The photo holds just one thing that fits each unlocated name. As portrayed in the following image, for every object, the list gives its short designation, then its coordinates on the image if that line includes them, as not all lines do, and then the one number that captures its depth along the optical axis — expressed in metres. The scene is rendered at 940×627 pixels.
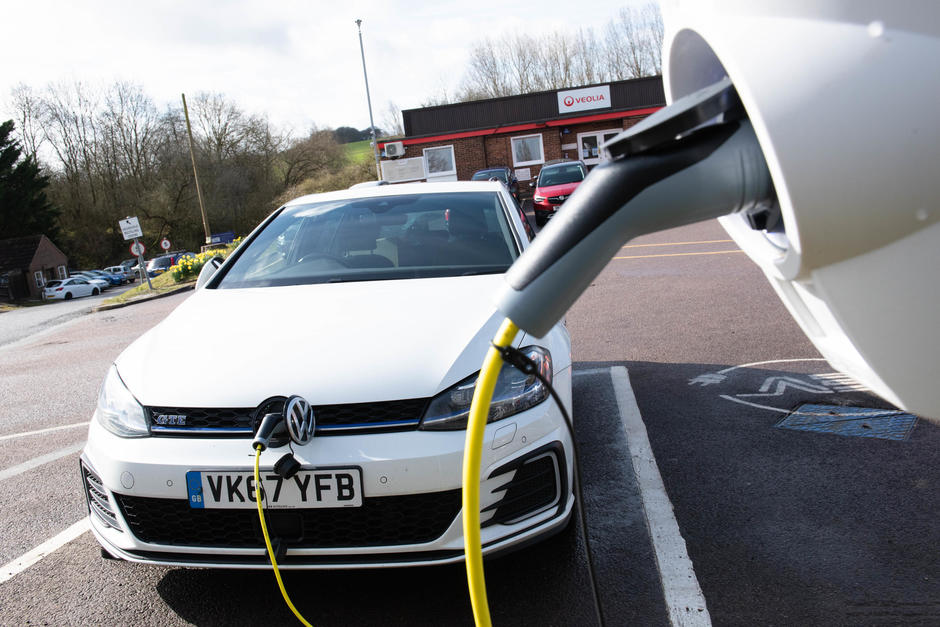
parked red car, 19.48
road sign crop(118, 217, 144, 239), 24.70
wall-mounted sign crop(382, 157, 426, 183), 31.47
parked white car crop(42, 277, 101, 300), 44.66
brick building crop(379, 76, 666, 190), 32.56
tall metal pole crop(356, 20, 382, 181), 33.34
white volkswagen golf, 2.29
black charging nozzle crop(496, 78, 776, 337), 0.83
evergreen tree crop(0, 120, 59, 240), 50.88
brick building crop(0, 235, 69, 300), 52.22
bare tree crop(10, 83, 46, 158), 56.47
